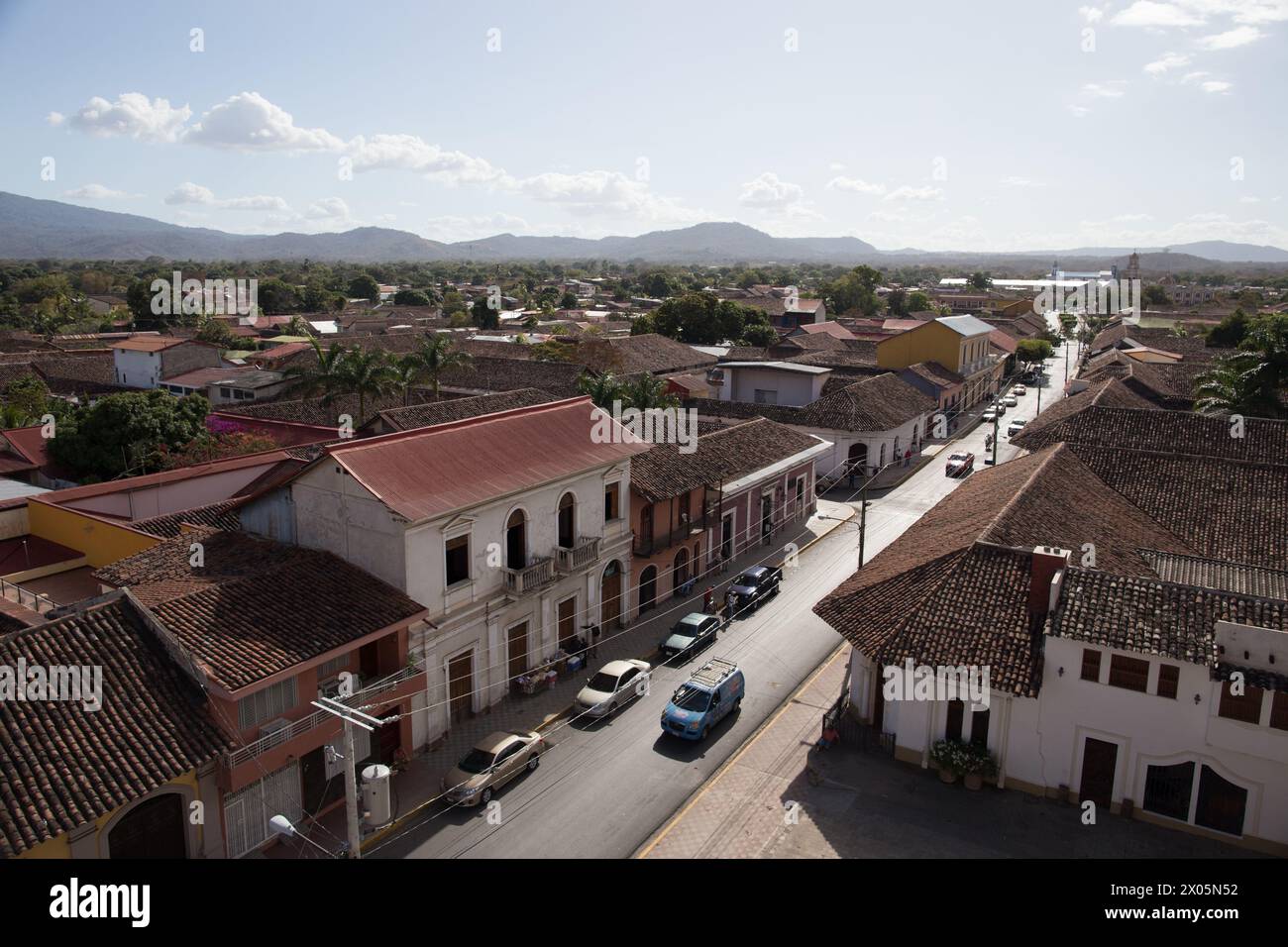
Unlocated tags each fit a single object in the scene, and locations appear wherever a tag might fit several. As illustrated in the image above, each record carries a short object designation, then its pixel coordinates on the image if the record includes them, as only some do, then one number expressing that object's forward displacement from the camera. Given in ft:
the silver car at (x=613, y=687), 84.17
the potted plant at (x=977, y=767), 72.49
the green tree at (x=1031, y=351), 319.88
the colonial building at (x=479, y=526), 75.61
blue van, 80.48
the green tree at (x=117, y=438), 143.54
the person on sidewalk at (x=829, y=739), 79.66
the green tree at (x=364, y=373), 146.92
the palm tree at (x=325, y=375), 145.89
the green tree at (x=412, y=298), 529.86
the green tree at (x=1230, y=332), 290.35
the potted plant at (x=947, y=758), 73.00
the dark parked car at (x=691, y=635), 96.89
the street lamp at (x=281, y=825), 48.74
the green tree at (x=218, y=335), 302.86
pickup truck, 112.78
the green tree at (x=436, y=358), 161.17
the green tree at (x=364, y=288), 609.42
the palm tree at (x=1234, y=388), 148.77
